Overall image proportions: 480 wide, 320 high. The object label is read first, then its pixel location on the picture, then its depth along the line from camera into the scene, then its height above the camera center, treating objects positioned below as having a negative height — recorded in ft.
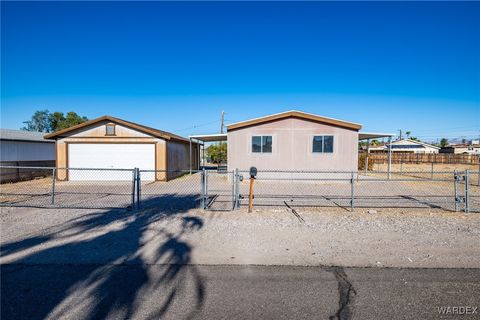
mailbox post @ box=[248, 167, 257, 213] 24.75 -1.92
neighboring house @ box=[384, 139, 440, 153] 213.54 +8.74
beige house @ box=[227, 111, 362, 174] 49.44 +2.60
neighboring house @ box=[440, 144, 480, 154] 202.03 +5.90
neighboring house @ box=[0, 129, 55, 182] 48.52 +0.53
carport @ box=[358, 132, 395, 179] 54.90 +4.47
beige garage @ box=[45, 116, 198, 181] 51.26 +1.49
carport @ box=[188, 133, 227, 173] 55.69 +4.24
